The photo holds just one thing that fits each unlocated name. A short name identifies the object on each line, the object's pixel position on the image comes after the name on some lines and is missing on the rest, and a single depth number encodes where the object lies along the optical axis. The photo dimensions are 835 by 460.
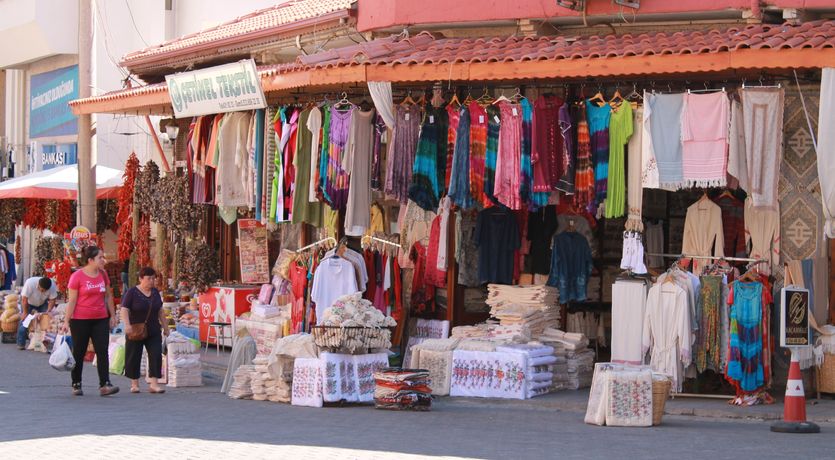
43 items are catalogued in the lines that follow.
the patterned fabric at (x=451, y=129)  15.44
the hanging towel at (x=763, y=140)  13.71
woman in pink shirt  15.27
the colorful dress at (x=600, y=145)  14.69
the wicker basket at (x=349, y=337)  14.21
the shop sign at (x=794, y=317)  12.84
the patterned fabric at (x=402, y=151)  15.66
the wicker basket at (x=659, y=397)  12.70
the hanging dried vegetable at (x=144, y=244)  23.56
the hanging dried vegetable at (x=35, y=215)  25.70
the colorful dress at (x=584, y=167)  14.75
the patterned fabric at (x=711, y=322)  14.27
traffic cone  12.14
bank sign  31.17
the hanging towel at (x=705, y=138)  13.92
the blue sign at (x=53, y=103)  30.55
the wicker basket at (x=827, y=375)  14.05
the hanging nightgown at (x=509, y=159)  15.01
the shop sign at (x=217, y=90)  17.33
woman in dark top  15.31
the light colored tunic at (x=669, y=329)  14.28
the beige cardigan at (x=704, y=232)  14.73
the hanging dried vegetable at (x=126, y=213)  23.67
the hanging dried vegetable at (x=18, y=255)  34.03
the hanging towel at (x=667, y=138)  14.26
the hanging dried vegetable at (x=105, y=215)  26.09
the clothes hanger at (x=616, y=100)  14.70
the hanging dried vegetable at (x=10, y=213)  25.73
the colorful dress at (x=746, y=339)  13.81
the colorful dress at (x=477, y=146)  15.23
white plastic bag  15.78
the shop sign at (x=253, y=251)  21.03
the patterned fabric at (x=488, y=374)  14.82
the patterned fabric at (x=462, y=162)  15.32
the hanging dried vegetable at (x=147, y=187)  22.58
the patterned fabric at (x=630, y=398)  12.65
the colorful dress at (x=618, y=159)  14.53
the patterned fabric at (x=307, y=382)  14.30
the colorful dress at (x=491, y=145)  15.20
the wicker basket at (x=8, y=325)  22.86
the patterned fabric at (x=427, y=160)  15.48
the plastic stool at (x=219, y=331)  19.73
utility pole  22.41
